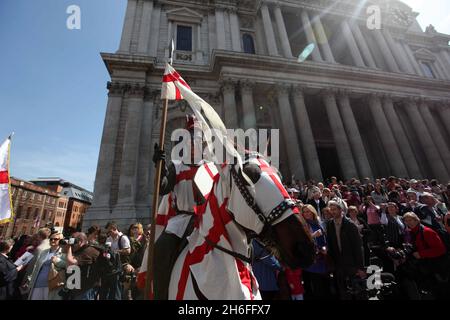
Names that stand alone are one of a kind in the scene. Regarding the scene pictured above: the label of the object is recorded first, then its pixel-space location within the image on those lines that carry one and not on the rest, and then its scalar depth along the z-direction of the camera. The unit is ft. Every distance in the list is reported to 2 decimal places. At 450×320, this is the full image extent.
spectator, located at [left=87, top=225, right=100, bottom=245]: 18.24
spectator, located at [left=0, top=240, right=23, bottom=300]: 13.45
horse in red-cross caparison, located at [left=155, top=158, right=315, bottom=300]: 4.53
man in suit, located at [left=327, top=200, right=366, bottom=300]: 13.14
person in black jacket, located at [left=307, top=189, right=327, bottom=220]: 23.77
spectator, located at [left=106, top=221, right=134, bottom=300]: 15.88
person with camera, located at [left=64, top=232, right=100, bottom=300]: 13.96
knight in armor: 6.95
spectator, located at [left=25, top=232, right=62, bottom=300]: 13.52
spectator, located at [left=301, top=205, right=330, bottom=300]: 14.24
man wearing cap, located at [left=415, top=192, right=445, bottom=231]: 17.84
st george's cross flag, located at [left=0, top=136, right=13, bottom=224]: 19.54
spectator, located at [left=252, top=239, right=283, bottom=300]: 11.97
